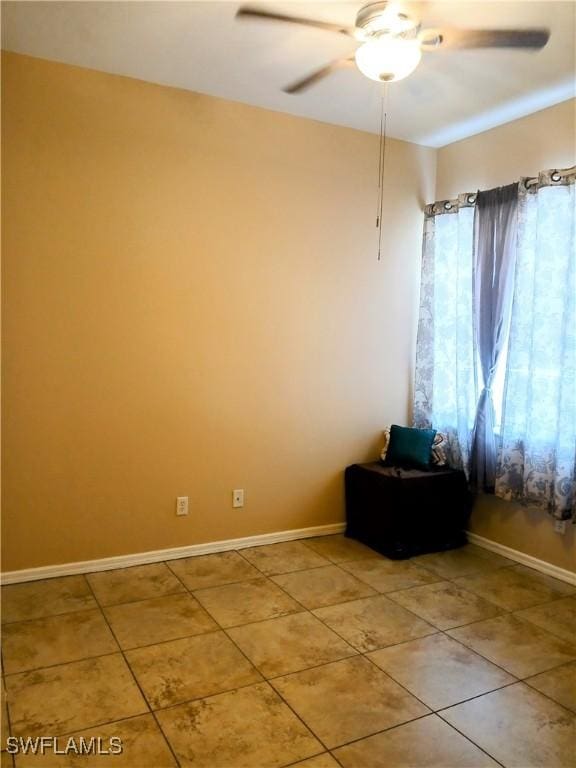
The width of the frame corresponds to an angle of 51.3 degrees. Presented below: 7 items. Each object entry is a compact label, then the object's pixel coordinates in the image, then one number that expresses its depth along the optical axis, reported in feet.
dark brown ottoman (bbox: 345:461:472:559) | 12.28
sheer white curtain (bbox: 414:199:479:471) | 13.02
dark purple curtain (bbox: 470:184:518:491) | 12.07
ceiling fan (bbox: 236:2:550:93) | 8.09
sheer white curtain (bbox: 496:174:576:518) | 10.96
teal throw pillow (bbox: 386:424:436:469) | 13.05
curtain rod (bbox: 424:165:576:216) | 10.94
